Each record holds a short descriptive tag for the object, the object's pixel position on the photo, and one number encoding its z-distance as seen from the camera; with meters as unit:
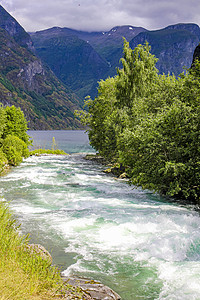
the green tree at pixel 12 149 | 38.12
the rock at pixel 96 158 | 48.58
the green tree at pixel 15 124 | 45.66
